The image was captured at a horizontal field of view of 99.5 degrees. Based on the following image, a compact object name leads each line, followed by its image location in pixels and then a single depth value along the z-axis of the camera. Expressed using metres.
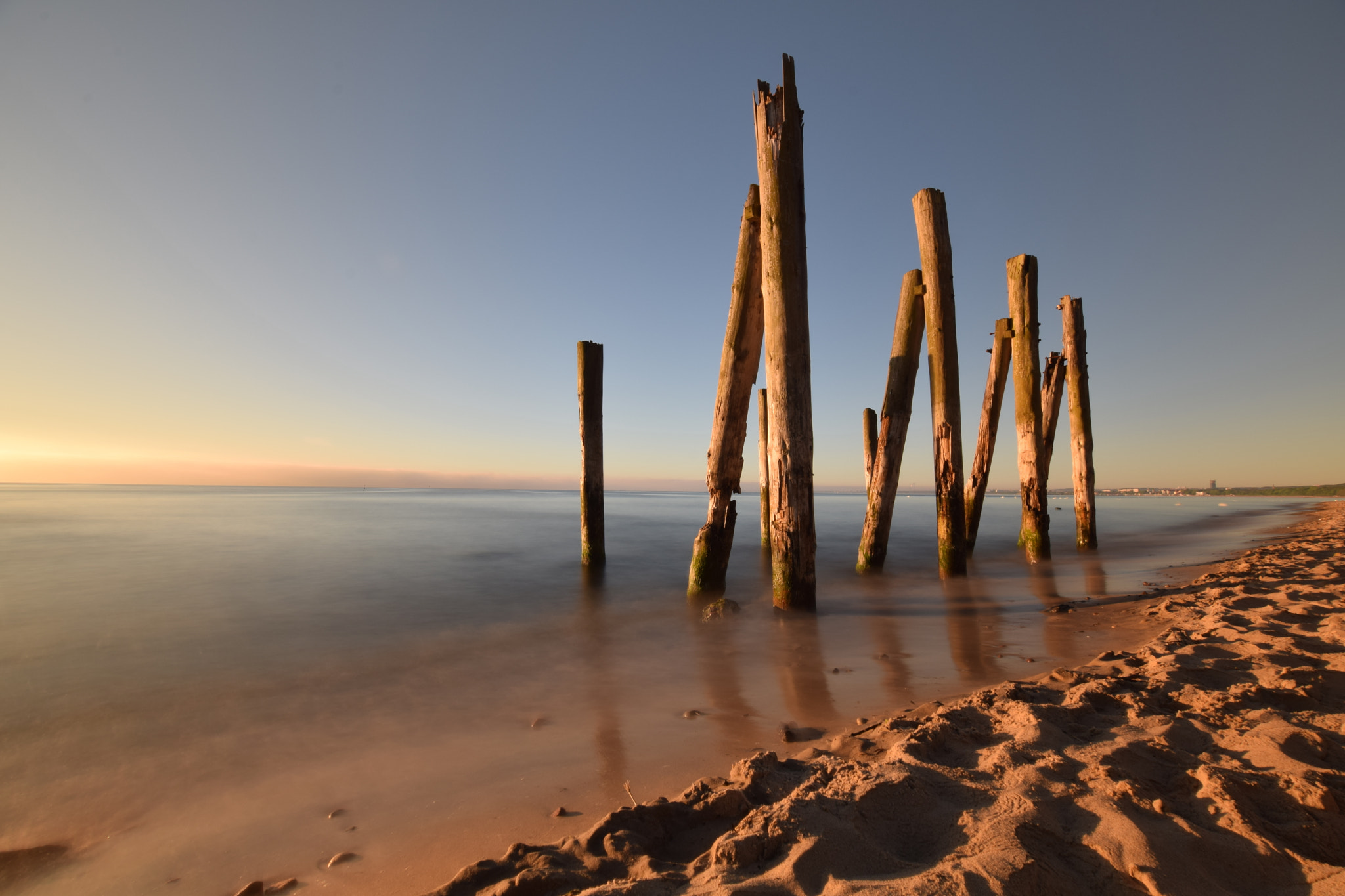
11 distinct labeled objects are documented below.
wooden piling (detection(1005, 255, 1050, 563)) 8.57
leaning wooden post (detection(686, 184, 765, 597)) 6.33
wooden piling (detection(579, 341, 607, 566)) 8.87
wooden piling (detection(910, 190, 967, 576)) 7.12
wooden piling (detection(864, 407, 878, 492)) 11.73
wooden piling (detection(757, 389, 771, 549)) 11.70
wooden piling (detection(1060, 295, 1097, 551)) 9.92
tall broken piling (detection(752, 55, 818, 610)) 5.12
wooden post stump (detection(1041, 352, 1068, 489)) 11.32
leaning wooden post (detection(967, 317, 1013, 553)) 9.68
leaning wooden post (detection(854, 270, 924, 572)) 7.48
